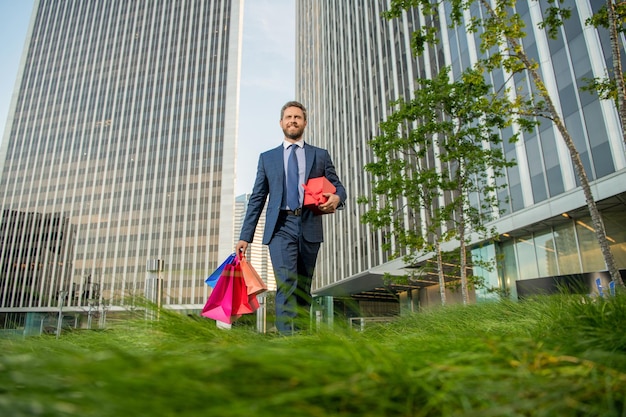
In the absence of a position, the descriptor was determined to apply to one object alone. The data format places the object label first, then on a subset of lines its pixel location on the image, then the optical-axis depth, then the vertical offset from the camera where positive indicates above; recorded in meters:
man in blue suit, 3.98 +1.00
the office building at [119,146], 89.19 +38.44
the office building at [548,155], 16.02 +6.14
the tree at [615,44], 7.08 +4.53
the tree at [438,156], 13.98 +5.10
